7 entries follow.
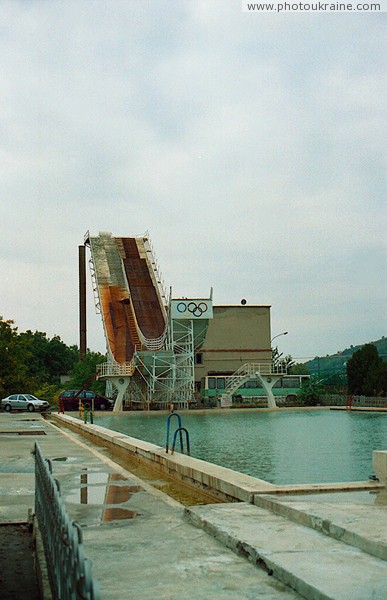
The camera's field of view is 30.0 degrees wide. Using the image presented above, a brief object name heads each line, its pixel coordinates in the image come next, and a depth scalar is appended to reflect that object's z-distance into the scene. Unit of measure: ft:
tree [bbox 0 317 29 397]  146.61
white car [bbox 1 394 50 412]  152.87
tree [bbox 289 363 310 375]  342.07
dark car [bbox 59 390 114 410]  155.84
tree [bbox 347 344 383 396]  166.81
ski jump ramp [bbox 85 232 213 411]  154.71
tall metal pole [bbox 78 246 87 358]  242.37
